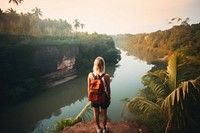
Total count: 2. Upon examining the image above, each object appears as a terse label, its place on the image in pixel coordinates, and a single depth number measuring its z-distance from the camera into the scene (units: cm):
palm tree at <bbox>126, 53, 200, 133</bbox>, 393
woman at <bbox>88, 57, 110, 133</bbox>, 357
